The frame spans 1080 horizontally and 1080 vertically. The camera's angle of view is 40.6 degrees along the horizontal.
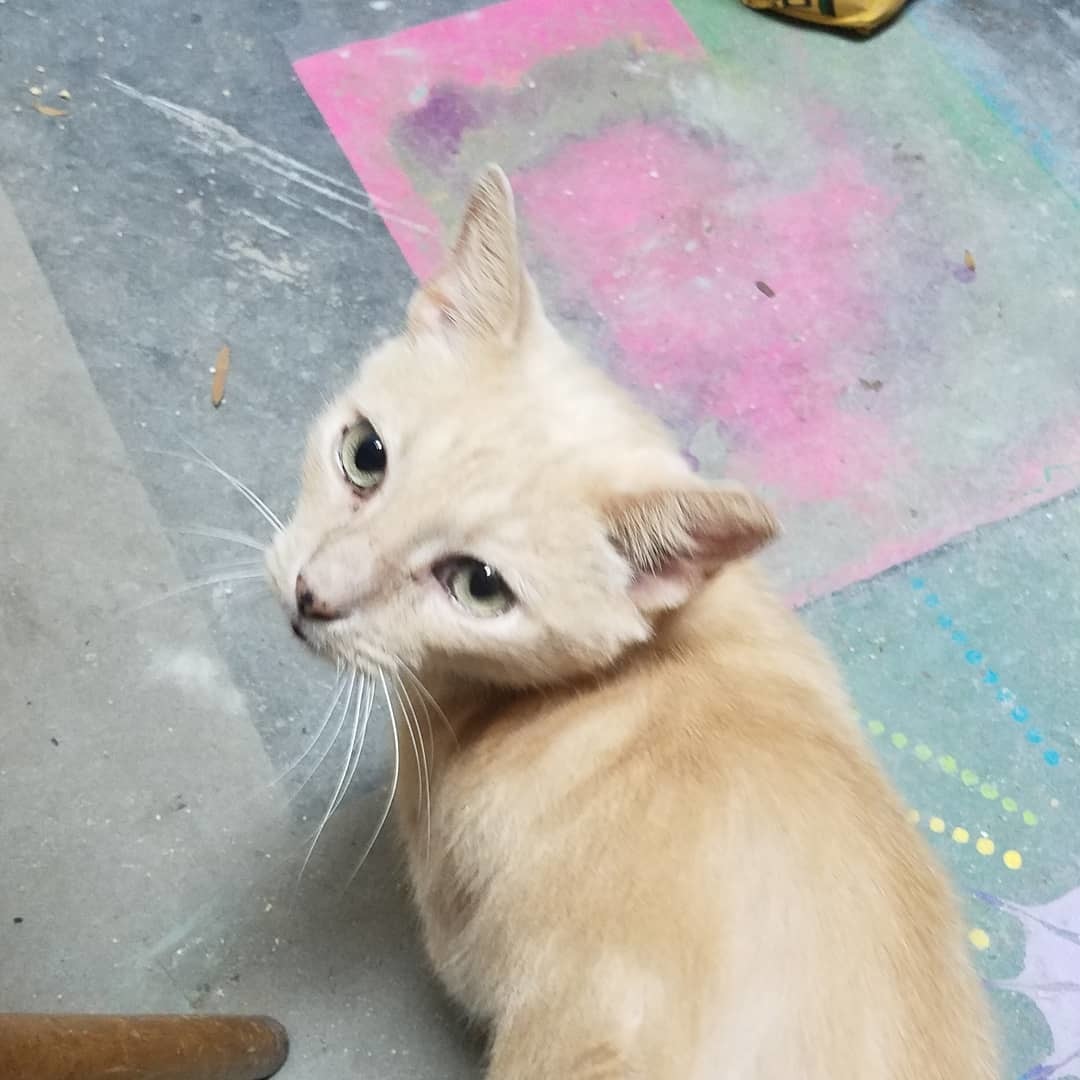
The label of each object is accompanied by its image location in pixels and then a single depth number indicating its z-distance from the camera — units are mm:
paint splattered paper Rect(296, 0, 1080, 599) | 616
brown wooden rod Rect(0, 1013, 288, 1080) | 331
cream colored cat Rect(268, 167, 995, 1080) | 359
